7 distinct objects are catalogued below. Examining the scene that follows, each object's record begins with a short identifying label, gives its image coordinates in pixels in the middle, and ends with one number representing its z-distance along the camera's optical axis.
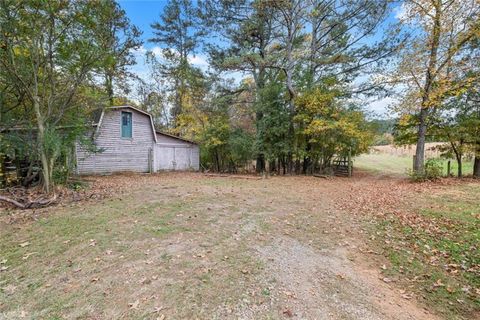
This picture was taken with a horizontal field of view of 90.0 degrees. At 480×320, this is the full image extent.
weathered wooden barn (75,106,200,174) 12.89
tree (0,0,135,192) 6.40
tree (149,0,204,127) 16.17
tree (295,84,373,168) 11.75
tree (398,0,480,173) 8.88
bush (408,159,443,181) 9.80
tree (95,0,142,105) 14.60
